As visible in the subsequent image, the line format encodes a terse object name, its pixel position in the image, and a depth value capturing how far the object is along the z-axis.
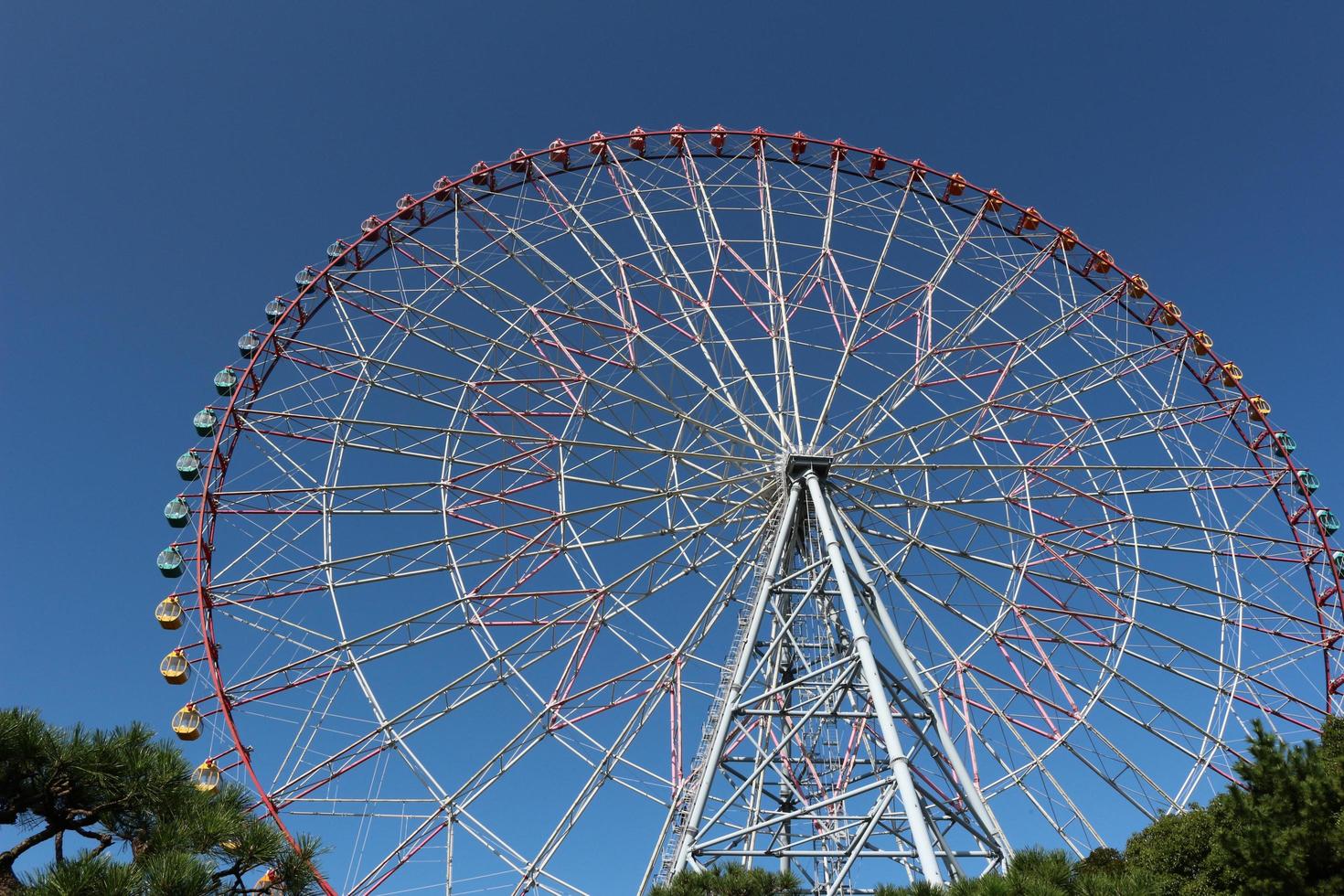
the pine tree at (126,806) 9.91
